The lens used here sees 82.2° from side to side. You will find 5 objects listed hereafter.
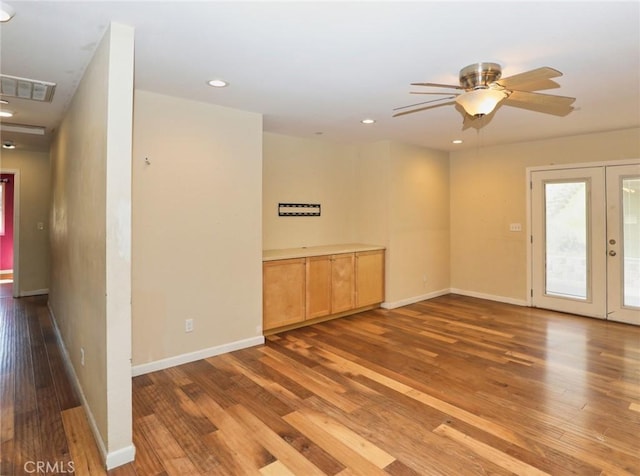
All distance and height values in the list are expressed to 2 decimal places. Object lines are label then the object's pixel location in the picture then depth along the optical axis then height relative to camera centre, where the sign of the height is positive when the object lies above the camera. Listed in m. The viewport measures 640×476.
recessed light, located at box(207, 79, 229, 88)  2.96 +1.29
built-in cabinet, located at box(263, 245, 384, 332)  4.21 -0.55
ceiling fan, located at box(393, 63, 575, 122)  2.33 +1.00
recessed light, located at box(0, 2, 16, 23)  1.89 +1.21
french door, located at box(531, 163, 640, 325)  4.70 -0.04
